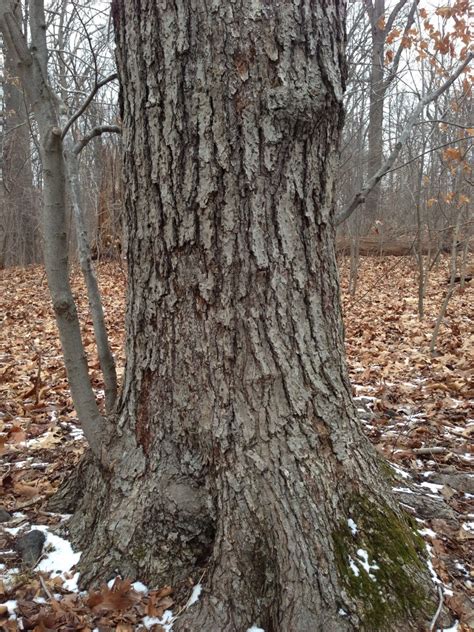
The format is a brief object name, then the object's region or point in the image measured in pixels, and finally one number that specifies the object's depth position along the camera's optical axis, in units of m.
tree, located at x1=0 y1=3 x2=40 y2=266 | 13.39
